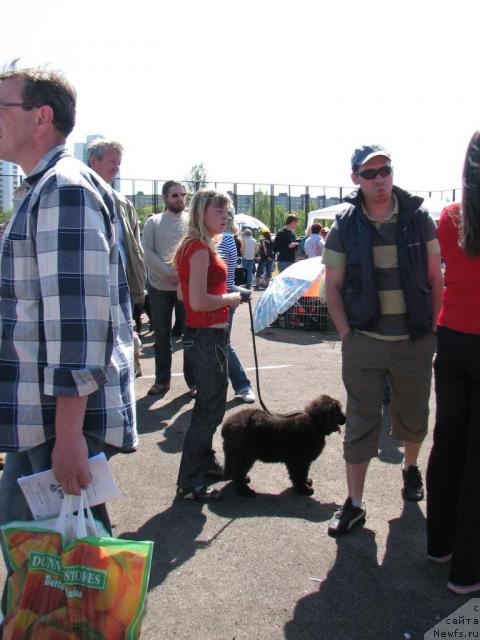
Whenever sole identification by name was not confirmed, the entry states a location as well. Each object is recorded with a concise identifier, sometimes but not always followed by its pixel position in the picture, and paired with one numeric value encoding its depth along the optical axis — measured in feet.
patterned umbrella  29.96
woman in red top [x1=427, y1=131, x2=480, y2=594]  8.67
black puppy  12.10
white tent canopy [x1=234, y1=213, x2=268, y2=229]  78.64
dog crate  32.50
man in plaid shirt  5.69
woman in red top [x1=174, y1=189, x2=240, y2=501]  11.91
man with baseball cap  10.48
